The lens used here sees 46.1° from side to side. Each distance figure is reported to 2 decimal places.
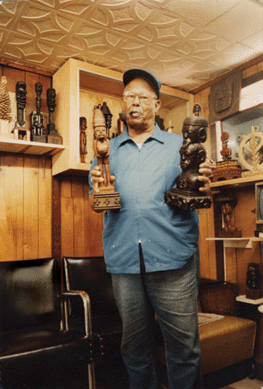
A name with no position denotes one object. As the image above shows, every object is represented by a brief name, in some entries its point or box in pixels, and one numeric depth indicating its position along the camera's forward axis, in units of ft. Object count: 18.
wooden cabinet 7.18
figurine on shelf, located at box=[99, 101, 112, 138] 7.96
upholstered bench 6.15
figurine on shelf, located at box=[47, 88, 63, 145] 7.25
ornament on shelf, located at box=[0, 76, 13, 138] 6.77
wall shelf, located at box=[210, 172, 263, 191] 6.97
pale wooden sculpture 7.12
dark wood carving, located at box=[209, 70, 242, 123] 7.97
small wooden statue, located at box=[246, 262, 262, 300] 7.16
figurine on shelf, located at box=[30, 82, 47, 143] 7.11
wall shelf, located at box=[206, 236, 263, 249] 7.36
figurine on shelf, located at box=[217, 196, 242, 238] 7.99
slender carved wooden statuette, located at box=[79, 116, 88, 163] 7.68
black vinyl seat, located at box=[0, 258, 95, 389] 4.94
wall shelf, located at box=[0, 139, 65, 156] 6.69
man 3.65
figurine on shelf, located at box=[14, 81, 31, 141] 7.05
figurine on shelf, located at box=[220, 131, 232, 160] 7.69
